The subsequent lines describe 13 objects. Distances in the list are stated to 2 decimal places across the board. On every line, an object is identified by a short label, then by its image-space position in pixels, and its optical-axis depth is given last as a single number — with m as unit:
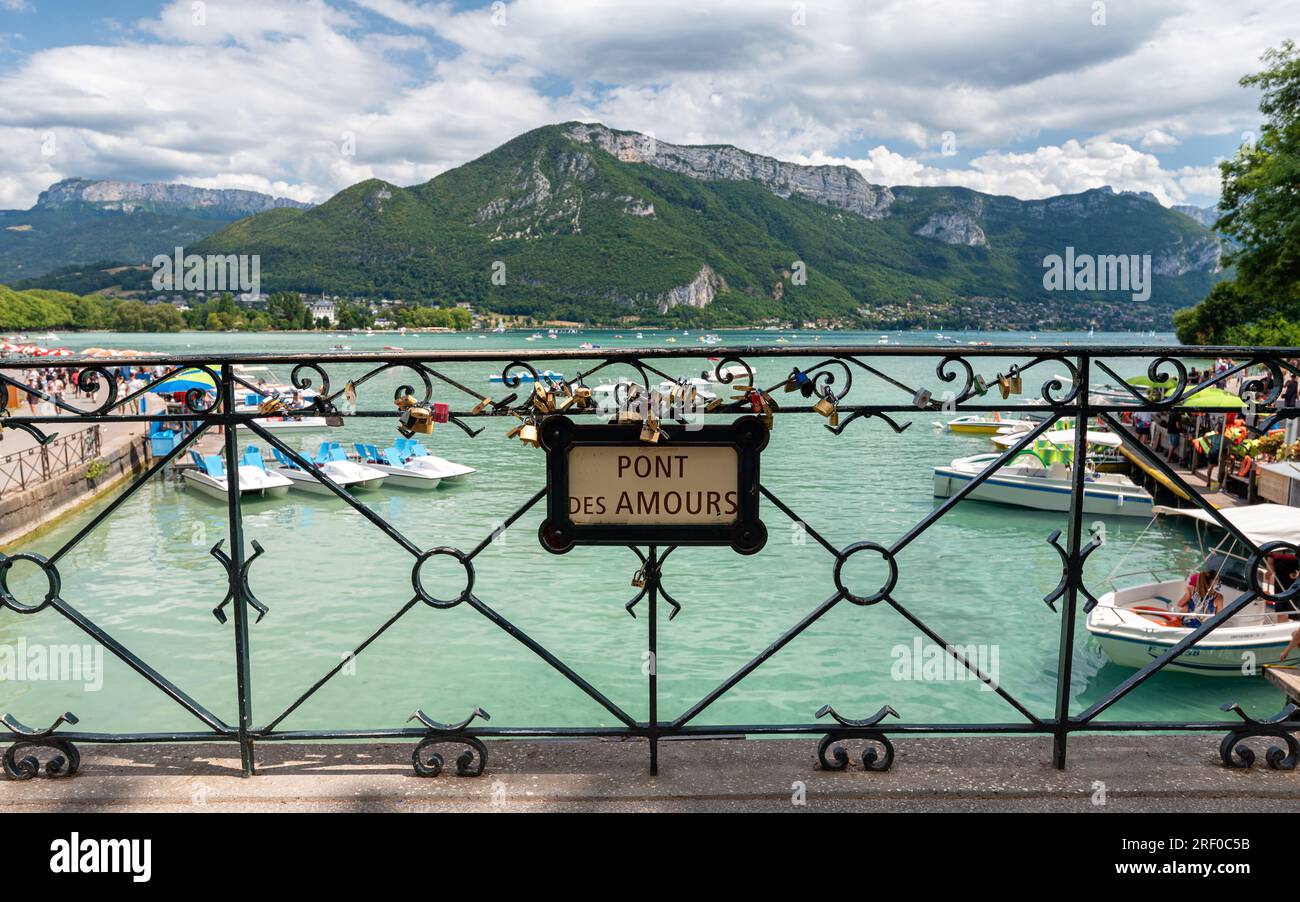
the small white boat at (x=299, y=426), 31.82
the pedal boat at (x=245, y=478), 20.83
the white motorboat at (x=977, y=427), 38.09
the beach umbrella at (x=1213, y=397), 15.51
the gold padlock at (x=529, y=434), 2.27
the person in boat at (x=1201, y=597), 9.86
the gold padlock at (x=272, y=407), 2.35
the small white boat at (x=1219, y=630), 9.55
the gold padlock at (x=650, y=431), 2.24
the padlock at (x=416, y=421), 2.29
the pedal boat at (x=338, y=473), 21.34
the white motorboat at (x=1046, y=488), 20.45
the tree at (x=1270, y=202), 23.03
